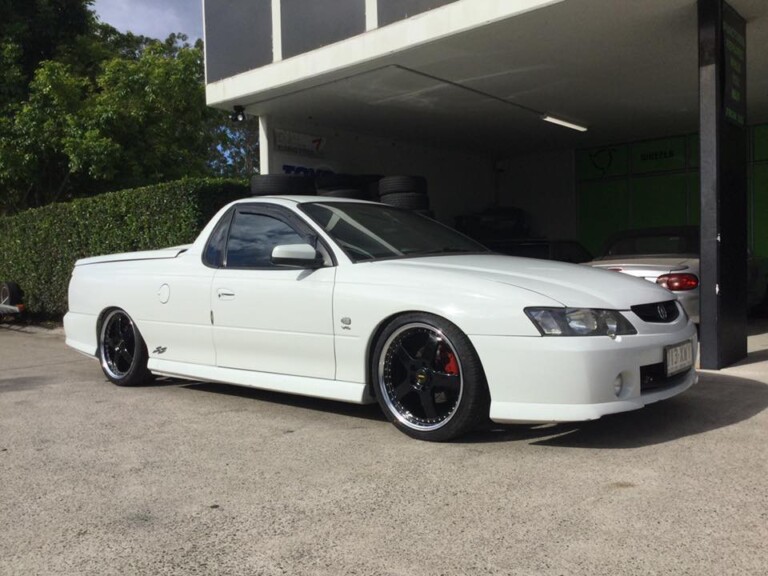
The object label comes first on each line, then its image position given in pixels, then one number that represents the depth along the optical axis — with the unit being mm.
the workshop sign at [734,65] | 6438
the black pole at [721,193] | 6109
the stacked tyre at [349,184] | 10664
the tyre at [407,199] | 10219
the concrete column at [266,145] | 11166
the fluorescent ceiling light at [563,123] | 12783
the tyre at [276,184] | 9039
